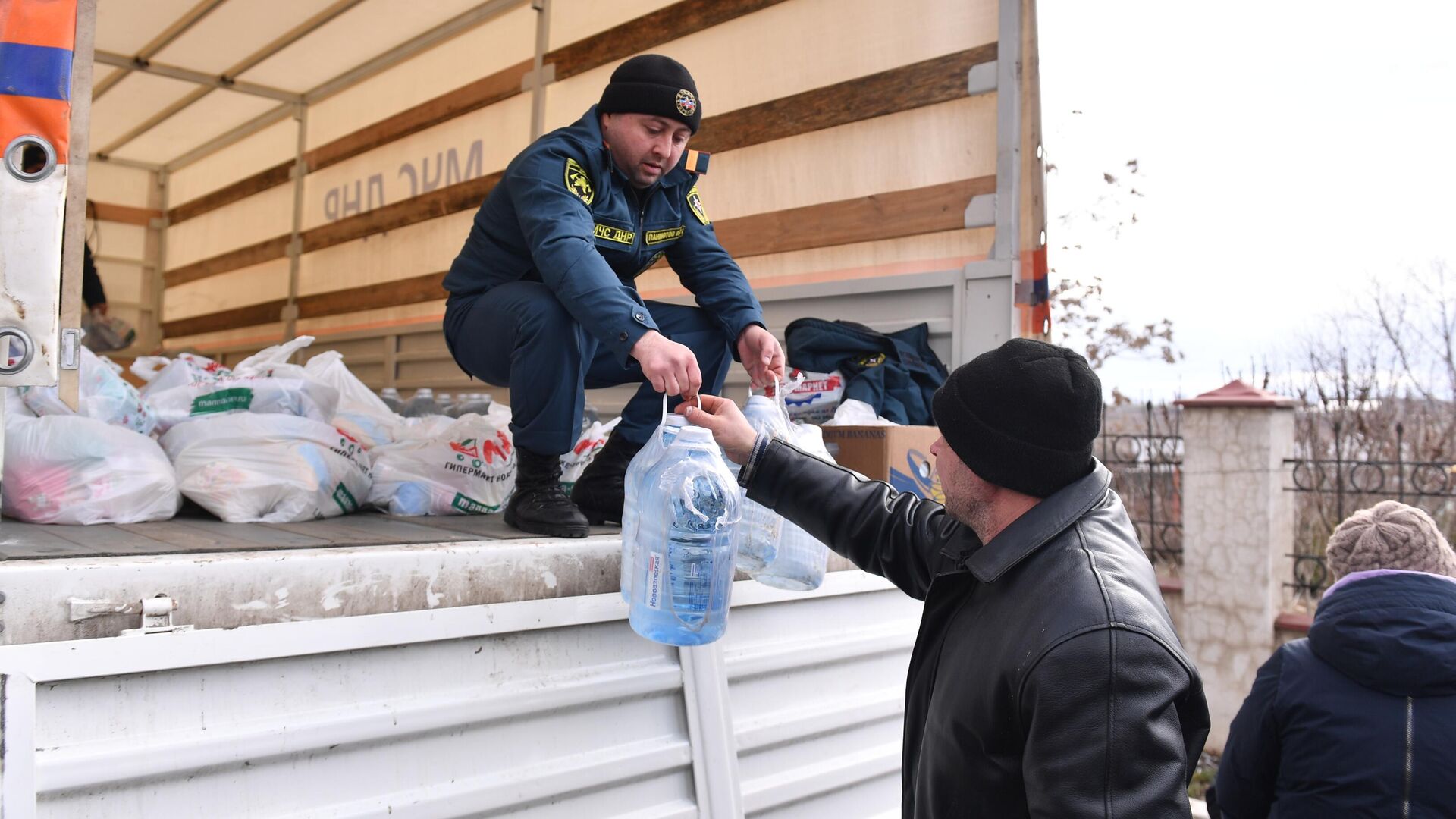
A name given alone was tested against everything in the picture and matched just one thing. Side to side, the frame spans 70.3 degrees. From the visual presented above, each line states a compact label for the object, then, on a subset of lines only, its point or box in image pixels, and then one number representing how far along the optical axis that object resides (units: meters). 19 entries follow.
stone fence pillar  6.38
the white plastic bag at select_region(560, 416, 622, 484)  3.07
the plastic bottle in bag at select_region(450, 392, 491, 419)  4.49
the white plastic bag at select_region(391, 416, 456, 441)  3.10
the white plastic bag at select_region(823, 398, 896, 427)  3.22
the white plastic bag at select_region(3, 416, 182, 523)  2.24
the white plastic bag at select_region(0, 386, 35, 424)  2.44
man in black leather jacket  1.24
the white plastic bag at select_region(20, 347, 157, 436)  2.68
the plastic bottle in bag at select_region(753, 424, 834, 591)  2.37
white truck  1.49
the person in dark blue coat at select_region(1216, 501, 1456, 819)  2.16
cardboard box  3.05
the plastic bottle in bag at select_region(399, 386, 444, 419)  4.35
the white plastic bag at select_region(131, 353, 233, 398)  3.29
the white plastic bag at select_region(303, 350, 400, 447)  3.38
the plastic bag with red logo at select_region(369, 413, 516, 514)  2.86
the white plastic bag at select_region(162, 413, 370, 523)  2.48
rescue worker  2.20
